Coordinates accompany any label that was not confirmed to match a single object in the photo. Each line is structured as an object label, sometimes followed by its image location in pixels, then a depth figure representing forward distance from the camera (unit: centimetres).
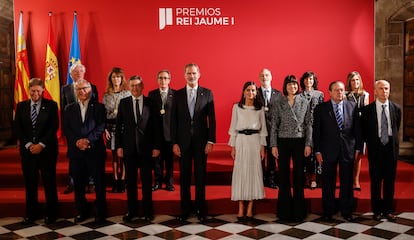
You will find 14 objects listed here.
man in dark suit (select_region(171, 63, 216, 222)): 446
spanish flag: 658
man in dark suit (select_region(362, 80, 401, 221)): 439
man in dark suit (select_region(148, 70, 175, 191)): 509
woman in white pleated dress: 440
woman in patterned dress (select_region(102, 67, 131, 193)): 496
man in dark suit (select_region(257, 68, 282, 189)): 500
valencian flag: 659
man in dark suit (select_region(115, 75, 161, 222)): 447
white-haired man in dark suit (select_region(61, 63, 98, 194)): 498
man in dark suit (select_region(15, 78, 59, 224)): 445
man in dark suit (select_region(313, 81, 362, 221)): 438
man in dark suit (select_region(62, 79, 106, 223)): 442
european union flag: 662
